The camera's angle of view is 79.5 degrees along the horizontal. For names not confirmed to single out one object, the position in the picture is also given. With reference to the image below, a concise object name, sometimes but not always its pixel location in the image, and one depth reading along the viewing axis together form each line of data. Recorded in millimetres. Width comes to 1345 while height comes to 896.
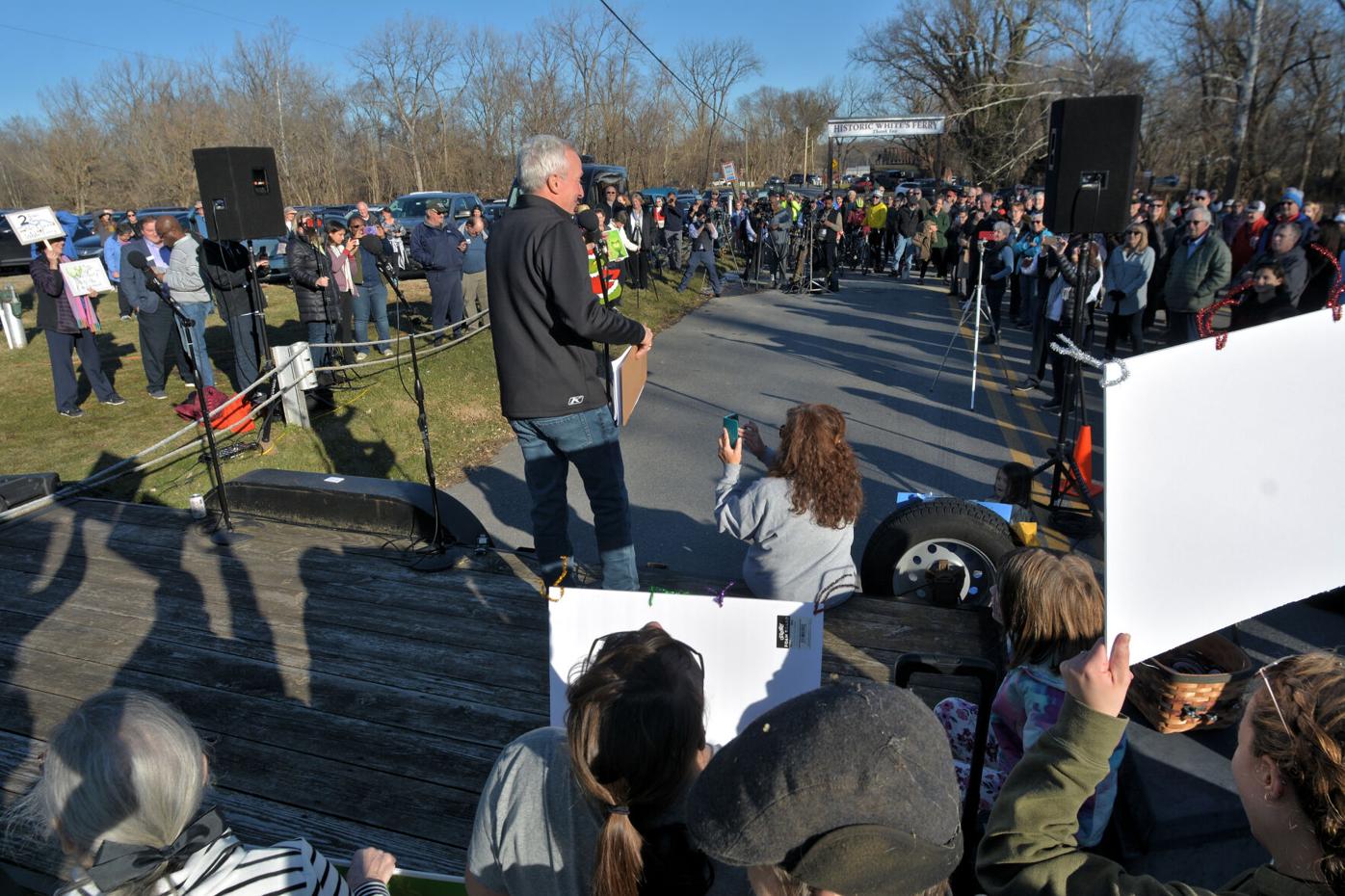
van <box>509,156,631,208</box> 15289
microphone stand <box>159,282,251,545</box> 4723
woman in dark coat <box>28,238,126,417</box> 8188
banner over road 22656
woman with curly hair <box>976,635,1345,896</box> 1249
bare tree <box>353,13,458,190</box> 40000
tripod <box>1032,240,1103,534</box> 5586
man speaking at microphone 3350
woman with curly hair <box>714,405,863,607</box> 3424
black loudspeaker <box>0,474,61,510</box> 5293
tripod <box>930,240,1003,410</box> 8719
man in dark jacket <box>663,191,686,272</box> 19484
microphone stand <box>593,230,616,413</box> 3854
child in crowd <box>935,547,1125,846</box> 2371
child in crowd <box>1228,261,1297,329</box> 6750
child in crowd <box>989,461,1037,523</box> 5168
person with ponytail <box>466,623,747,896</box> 1343
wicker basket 2686
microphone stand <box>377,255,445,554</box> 4324
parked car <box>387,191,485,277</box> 19188
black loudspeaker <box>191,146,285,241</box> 7547
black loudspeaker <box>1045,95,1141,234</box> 5648
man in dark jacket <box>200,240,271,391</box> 8375
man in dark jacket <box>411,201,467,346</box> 11086
